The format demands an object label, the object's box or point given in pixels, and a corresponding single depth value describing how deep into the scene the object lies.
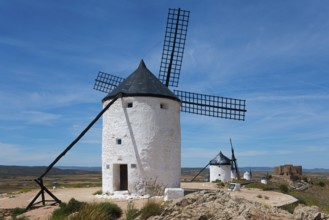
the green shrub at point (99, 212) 9.16
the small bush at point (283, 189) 22.02
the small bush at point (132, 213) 10.42
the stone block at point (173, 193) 13.84
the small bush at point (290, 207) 12.65
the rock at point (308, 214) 9.22
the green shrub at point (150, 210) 10.01
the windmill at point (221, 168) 33.94
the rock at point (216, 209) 9.01
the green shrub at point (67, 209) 11.05
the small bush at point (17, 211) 12.70
